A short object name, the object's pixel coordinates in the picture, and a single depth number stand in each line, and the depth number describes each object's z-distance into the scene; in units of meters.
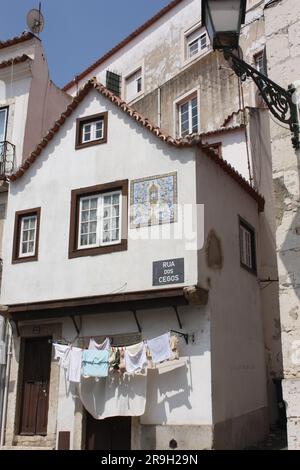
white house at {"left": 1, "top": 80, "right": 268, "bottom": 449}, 11.02
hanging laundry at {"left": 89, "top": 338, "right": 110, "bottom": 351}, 11.62
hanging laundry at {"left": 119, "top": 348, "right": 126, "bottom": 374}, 11.18
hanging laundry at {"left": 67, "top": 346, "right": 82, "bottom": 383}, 11.63
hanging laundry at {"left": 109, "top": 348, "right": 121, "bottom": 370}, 11.26
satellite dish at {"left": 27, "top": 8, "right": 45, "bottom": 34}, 17.30
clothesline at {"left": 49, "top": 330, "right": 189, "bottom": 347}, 12.36
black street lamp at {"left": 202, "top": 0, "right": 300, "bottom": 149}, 5.16
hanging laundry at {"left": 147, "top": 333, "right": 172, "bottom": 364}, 10.88
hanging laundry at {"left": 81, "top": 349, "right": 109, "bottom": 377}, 11.33
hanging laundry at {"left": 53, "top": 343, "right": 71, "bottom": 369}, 12.00
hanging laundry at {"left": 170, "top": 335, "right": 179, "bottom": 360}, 10.81
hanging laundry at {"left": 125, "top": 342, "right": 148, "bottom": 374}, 11.03
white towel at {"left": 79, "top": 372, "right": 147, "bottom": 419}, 11.11
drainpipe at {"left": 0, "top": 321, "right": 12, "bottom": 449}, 12.76
